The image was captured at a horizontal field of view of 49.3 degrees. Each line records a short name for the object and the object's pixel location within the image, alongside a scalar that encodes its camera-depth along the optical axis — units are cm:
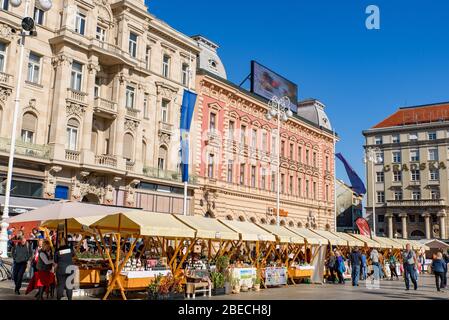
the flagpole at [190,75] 3915
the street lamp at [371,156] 4443
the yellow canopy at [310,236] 2355
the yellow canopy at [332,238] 2544
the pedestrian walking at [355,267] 2280
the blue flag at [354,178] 4794
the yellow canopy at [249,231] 1955
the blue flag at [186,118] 2933
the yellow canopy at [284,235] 2178
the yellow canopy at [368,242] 3022
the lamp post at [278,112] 3191
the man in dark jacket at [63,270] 1368
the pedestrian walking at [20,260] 1583
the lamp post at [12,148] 2083
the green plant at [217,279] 1780
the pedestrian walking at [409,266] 2117
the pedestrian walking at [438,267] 1998
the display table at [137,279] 1548
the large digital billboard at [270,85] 4878
